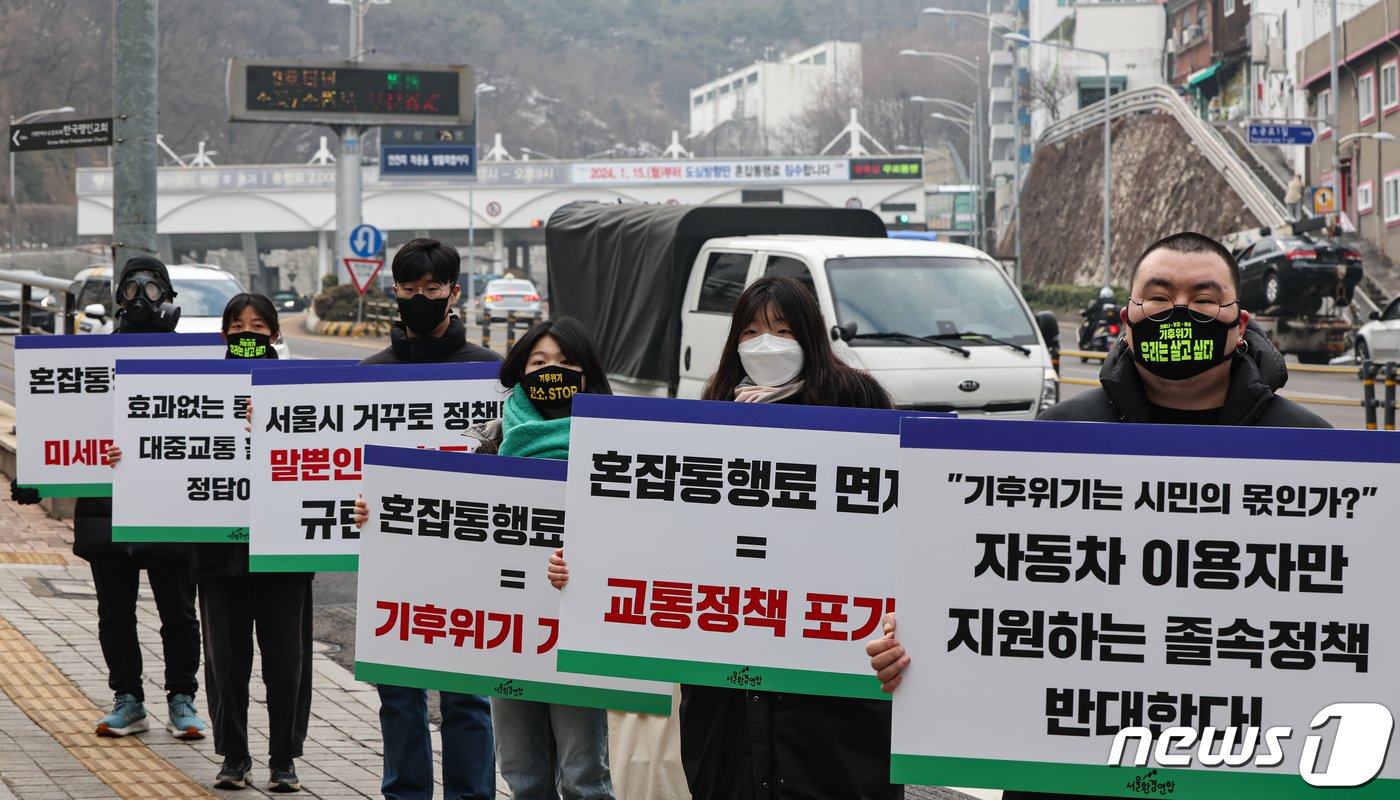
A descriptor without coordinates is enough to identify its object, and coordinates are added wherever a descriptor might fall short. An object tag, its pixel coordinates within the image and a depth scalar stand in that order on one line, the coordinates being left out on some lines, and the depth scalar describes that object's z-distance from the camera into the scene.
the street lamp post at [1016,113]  60.55
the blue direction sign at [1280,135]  38.31
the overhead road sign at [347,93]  36.91
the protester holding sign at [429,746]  5.79
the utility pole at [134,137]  11.04
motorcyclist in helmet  35.97
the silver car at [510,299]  50.97
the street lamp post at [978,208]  69.64
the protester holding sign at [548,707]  5.07
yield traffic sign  36.75
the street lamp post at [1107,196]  52.82
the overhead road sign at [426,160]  53.53
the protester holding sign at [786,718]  4.07
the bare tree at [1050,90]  93.31
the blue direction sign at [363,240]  37.28
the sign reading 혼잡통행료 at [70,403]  7.72
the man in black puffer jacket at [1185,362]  3.44
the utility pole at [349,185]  42.47
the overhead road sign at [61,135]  11.13
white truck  13.97
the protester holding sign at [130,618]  7.28
